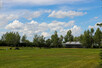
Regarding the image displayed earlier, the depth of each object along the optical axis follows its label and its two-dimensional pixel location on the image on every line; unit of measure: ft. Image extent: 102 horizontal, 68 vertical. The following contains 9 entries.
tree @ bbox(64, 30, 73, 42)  556.10
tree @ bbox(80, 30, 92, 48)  419.27
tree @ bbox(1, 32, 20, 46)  469.08
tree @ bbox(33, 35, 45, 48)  449.06
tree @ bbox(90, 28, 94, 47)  429.34
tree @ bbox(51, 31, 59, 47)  481.14
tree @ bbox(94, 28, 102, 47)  407.85
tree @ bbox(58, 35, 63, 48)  488.93
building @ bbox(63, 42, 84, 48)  522.06
